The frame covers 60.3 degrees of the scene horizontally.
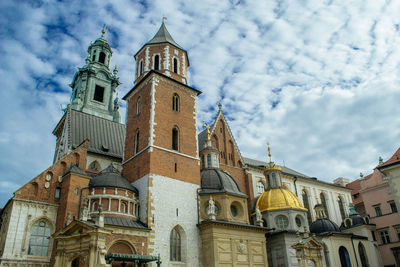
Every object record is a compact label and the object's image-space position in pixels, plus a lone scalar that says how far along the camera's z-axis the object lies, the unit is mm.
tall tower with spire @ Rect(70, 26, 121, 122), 45406
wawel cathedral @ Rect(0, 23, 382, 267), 21906
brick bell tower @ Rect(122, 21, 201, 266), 23469
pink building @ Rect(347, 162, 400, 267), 36781
